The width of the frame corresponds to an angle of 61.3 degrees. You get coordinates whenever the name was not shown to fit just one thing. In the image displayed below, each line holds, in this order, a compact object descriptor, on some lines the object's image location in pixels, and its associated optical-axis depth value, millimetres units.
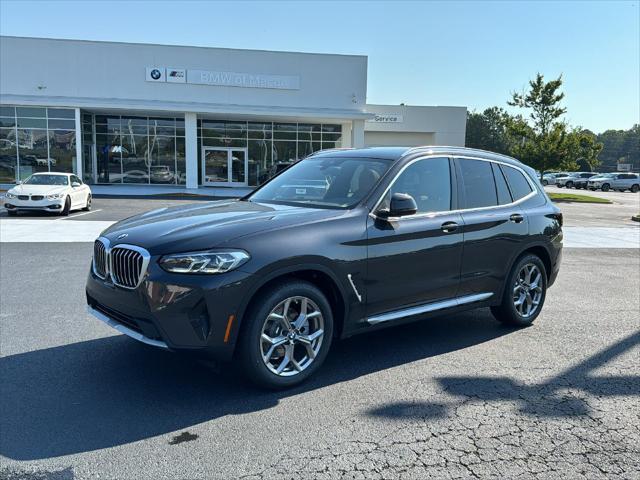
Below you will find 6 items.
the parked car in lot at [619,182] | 50406
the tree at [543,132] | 35531
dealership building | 28281
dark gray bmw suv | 3729
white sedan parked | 15641
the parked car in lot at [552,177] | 60325
